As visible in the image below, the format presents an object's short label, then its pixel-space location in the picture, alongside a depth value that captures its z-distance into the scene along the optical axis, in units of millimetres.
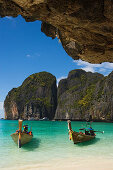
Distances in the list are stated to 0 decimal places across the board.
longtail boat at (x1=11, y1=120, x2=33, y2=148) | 12336
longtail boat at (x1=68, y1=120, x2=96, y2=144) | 13383
